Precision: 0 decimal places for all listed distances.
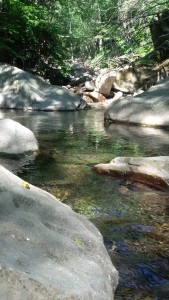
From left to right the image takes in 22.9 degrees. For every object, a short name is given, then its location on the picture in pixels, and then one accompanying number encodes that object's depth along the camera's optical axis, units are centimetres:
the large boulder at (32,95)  1393
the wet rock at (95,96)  1740
